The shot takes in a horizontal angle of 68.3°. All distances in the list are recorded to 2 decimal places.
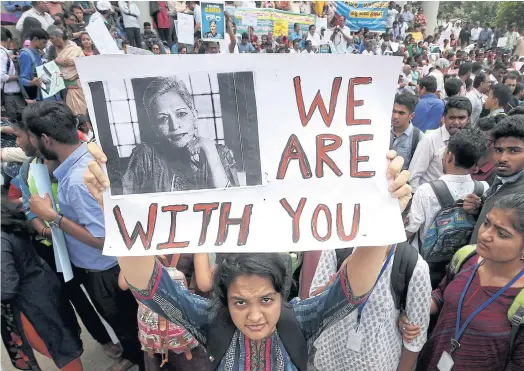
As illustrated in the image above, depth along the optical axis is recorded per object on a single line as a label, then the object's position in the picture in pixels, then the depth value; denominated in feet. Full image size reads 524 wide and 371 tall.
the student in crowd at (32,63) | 17.87
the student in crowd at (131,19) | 30.53
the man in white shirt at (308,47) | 38.11
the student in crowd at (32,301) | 6.61
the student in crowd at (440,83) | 27.24
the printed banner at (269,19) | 41.29
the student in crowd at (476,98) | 17.28
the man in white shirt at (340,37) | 42.11
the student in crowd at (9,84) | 17.20
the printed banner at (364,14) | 53.62
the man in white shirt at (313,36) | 41.70
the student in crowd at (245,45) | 34.44
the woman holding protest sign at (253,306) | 3.95
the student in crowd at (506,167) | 7.13
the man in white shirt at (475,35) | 63.70
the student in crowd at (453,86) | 15.81
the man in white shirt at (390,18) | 59.22
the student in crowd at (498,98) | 14.61
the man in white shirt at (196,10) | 35.60
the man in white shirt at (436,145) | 10.42
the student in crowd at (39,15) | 23.58
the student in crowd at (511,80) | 19.51
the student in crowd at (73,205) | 6.65
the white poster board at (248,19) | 35.47
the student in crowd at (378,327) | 5.26
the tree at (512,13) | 92.22
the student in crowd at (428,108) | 14.57
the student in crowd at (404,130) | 11.20
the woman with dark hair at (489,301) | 5.08
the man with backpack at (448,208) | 7.45
